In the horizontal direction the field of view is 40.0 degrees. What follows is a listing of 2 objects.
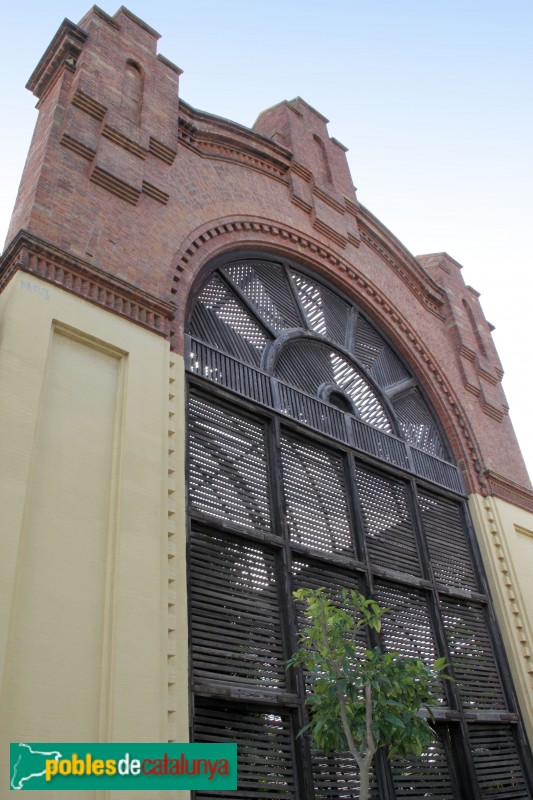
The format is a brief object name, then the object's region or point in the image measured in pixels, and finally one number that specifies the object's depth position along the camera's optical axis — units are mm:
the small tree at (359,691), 5379
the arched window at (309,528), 6867
